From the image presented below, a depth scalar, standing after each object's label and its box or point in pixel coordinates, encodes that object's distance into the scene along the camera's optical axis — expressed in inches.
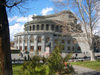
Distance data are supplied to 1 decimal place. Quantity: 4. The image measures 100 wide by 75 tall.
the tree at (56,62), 253.1
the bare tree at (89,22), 843.3
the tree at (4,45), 227.3
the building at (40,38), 2300.7
